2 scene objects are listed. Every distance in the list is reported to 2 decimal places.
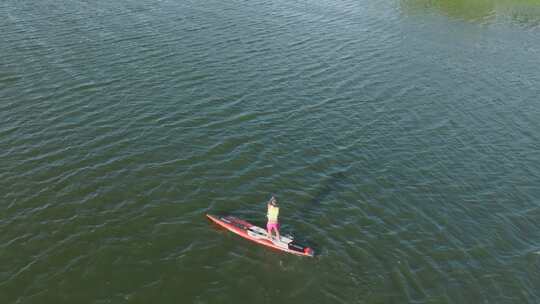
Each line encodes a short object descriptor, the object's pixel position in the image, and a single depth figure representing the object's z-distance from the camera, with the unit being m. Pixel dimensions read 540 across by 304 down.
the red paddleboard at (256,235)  32.81
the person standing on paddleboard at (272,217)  32.56
